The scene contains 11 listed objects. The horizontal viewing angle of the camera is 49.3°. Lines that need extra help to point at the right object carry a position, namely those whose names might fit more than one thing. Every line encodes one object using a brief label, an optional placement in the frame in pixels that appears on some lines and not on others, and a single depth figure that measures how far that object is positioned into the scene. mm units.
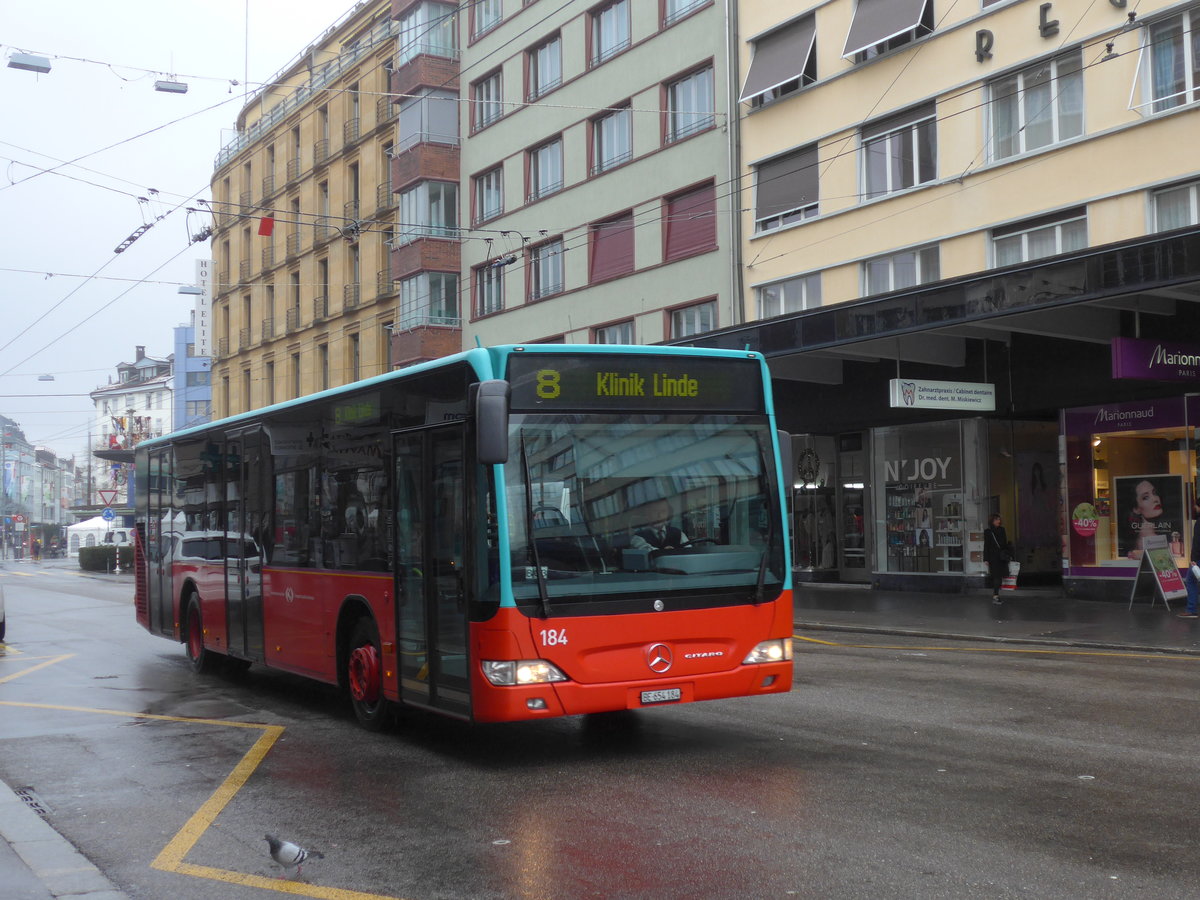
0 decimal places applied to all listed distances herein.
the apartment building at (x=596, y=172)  31062
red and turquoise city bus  8055
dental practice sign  21094
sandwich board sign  19750
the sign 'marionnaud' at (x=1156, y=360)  18672
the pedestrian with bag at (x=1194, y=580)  18516
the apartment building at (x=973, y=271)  20484
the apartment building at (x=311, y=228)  44969
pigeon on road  5754
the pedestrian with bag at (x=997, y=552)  22375
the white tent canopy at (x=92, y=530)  78494
